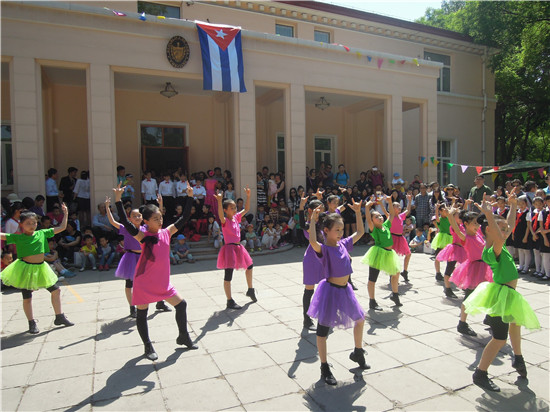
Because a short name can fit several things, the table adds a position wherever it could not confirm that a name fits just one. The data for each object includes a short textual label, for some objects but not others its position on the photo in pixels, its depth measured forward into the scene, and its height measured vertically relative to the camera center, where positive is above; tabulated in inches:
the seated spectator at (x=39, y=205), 377.7 -18.2
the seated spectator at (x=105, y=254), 369.1 -67.3
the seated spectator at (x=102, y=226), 399.2 -42.6
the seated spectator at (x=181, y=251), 397.9 -70.4
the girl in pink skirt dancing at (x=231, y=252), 243.8 -44.3
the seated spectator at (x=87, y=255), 366.0 -66.1
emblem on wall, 458.3 +161.5
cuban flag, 467.8 +157.5
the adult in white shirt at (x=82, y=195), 450.0 -10.4
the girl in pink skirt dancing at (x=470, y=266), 195.2 -44.4
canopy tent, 580.4 +19.5
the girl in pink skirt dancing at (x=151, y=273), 170.6 -39.5
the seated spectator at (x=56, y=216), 384.1 -29.8
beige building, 411.8 +133.0
